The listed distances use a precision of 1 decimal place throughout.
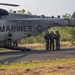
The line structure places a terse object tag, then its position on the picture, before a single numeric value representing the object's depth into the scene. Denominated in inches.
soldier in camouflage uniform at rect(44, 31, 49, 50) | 904.3
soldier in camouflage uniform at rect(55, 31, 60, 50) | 909.8
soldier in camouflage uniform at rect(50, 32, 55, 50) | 909.3
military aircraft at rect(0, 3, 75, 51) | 855.1
